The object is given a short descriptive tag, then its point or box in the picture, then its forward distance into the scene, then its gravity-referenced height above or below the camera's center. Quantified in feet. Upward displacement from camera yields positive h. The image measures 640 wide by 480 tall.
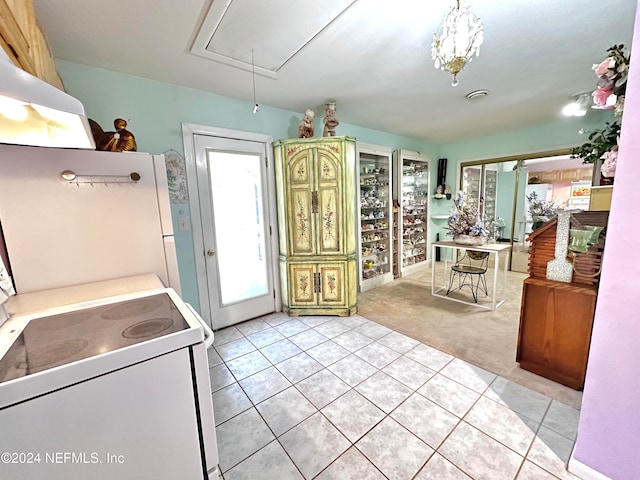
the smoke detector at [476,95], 8.46 +3.58
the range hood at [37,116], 2.07 +1.12
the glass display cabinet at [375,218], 12.81 -0.70
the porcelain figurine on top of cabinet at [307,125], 9.19 +2.91
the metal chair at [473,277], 10.59 -3.69
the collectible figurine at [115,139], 5.23 +1.49
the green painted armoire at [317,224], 9.09 -0.66
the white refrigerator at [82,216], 4.05 -0.07
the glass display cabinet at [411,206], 13.97 -0.20
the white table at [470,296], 9.80 -4.16
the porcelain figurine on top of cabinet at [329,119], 9.18 +3.13
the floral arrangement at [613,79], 3.93 +1.86
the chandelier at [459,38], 4.13 +2.73
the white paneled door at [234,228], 8.38 -0.70
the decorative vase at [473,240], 10.06 -1.52
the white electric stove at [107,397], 1.96 -1.59
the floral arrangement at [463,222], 10.12 -0.83
